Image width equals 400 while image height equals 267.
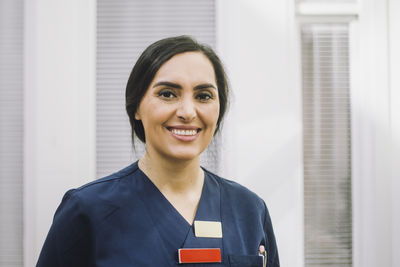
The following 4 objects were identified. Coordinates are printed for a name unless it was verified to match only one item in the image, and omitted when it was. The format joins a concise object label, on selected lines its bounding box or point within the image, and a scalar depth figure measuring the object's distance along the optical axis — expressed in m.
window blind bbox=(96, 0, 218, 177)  1.52
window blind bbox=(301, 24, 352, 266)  1.55
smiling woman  0.87
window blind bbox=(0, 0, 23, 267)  1.47
